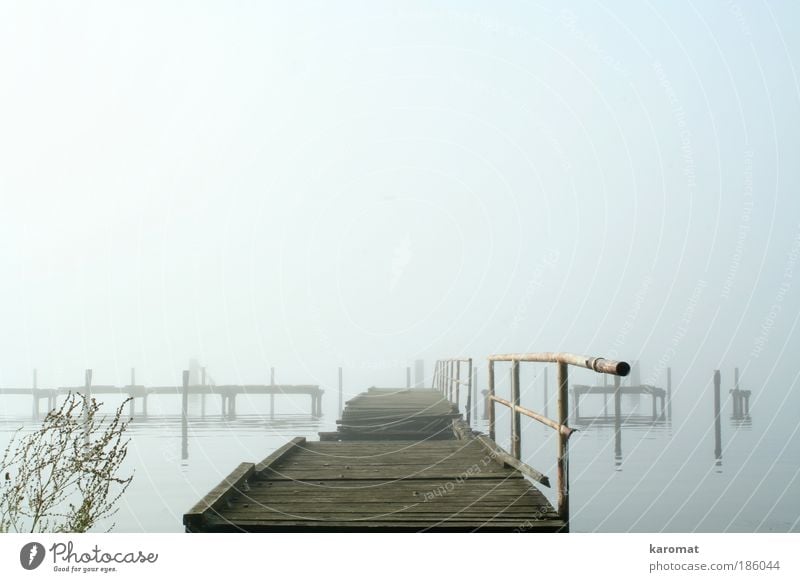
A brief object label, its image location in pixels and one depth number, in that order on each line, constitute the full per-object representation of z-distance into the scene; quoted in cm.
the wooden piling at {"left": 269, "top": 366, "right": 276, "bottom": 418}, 3958
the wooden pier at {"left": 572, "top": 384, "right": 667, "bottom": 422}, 3686
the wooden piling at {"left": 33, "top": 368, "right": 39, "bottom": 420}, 4056
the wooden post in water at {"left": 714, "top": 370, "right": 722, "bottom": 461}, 2533
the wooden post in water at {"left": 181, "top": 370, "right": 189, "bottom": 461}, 2539
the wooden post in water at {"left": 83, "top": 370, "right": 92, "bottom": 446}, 3093
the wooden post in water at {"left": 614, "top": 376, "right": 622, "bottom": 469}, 2520
